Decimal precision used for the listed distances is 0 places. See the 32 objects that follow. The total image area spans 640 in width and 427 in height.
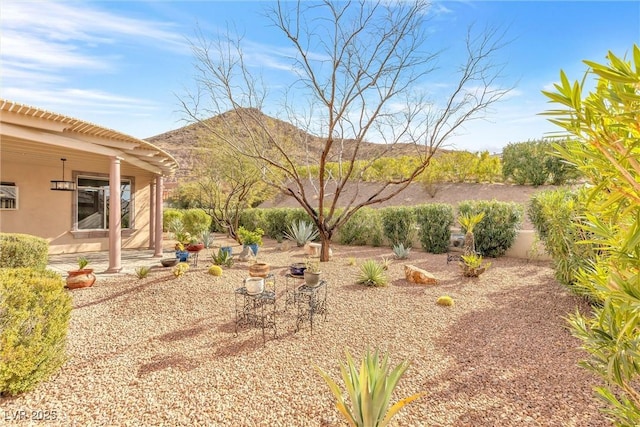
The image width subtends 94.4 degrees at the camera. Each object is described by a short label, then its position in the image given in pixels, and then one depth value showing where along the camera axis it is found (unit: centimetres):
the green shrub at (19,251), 596
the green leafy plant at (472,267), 692
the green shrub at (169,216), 1560
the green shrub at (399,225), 1101
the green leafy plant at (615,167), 102
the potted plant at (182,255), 798
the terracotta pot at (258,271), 547
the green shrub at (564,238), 506
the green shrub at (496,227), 920
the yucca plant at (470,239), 746
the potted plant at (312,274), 464
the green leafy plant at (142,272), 641
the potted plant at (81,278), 588
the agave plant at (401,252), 942
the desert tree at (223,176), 1179
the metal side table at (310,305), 435
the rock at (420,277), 659
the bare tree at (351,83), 744
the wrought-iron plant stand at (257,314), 419
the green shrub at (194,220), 1496
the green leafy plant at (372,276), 635
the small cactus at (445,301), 519
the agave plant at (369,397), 217
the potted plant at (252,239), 938
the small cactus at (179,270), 649
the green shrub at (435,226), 1024
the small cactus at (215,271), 683
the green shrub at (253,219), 1561
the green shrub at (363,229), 1196
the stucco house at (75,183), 543
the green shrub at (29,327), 248
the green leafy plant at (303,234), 1179
